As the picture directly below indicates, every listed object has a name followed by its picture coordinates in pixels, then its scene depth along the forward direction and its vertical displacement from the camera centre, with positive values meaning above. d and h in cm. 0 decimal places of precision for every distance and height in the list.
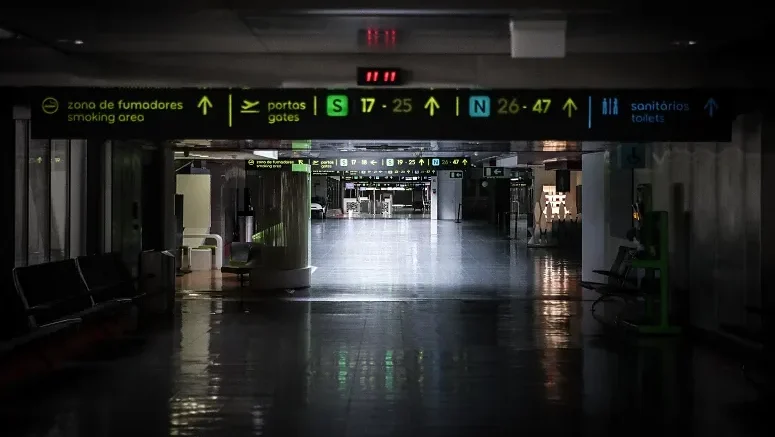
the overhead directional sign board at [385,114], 855 +113
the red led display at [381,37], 818 +195
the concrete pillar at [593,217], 1569 +0
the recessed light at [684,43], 866 +195
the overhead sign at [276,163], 2470 +174
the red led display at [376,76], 948 +171
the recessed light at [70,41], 868 +197
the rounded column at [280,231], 1534 -26
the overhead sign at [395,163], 2534 +182
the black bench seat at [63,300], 902 -100
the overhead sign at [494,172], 3278 +193
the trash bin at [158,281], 1229 -102
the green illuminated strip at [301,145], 1531 +150
